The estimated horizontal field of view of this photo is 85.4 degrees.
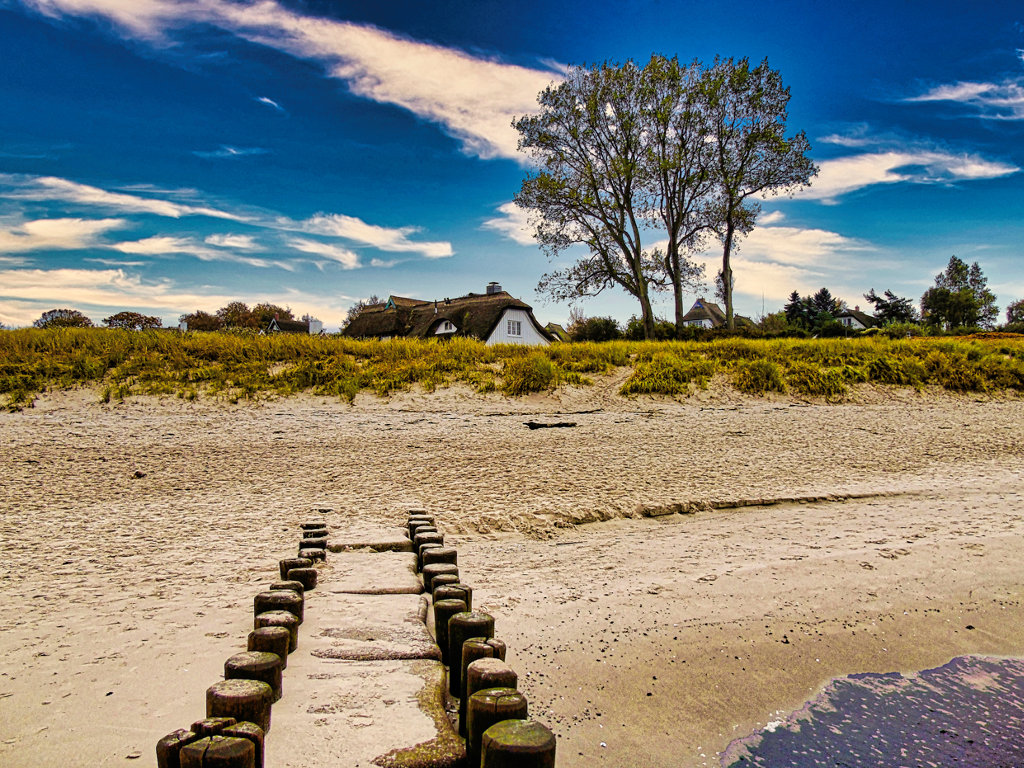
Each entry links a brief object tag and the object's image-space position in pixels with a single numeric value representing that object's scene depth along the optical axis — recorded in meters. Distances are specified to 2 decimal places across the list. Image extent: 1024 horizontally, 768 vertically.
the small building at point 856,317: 76.42
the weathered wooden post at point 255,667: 2.21
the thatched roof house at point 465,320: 39.94
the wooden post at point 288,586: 3.32
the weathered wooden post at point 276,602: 3.04
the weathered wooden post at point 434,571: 3.77
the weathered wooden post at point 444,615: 3.04
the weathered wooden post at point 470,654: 2.42
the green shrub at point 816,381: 11.50
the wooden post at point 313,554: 4.41
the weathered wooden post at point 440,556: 4.08
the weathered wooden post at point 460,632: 2.66
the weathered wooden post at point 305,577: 3.81
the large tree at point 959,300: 60.56
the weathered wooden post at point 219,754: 1.66
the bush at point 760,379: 11.42
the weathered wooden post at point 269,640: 2.48
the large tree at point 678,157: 24.50
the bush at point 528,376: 10.93
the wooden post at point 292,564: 3.98
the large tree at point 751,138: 24.69
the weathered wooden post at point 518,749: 1.69
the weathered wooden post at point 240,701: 1.98
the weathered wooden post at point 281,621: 2.74
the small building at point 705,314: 78.62
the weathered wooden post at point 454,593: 3.30
